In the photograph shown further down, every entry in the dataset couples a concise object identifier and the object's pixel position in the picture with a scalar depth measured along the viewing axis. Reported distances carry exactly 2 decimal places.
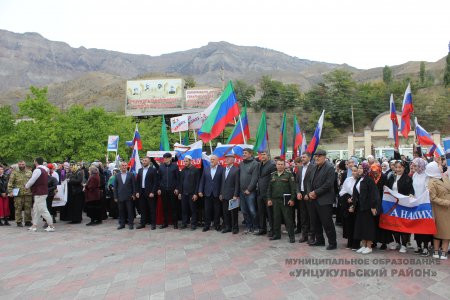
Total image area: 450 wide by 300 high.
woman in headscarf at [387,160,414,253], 6.71
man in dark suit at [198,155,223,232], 8.98
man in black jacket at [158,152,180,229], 9.53
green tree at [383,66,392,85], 80.01
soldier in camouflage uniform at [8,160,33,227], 10.36
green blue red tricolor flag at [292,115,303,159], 12.94
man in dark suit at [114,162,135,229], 9.79
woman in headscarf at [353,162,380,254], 6.58
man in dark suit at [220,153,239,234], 8.71
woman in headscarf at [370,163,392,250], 6.95
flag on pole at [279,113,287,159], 11.32
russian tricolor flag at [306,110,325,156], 9.11
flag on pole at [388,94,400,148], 10.64
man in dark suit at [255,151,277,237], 8.27
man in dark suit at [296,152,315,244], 7.44
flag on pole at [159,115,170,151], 12.14
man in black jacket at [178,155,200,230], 9.30
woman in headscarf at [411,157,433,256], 6.40
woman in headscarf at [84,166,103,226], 10.52
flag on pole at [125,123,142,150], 11.24
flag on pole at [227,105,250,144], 10.39
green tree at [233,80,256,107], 60.66
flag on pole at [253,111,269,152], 10.62
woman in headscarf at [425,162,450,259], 6.10
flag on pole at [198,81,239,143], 10.20
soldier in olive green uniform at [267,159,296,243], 7.69
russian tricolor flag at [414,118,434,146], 10.80
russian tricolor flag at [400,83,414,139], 10.75
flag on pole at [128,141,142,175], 10.41
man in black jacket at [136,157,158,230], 9.63
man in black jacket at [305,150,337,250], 7.00
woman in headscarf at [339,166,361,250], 6.95
